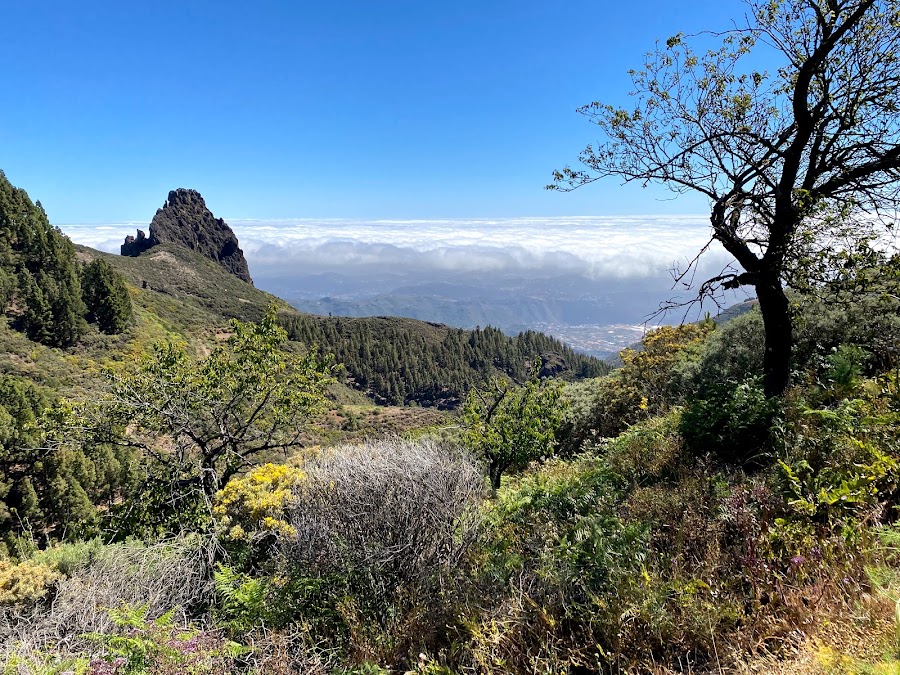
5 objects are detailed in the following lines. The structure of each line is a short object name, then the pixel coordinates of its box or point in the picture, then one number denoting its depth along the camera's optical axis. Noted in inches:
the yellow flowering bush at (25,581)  238.1
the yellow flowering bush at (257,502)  285.0
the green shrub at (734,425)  216.1
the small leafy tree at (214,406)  407.2
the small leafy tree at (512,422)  565.9
